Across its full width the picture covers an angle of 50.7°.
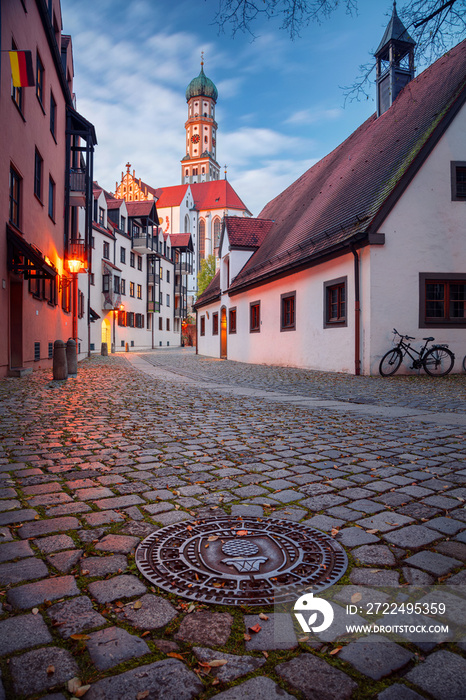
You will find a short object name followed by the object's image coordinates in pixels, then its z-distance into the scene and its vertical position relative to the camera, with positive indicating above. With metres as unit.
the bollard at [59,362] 11.64 -0.56
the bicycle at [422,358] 13.38 -0.60
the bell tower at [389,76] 17.61 +9.98
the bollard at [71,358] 13.23 -0.53
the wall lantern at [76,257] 18.59 +3.14
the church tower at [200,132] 110.88 +46.95
